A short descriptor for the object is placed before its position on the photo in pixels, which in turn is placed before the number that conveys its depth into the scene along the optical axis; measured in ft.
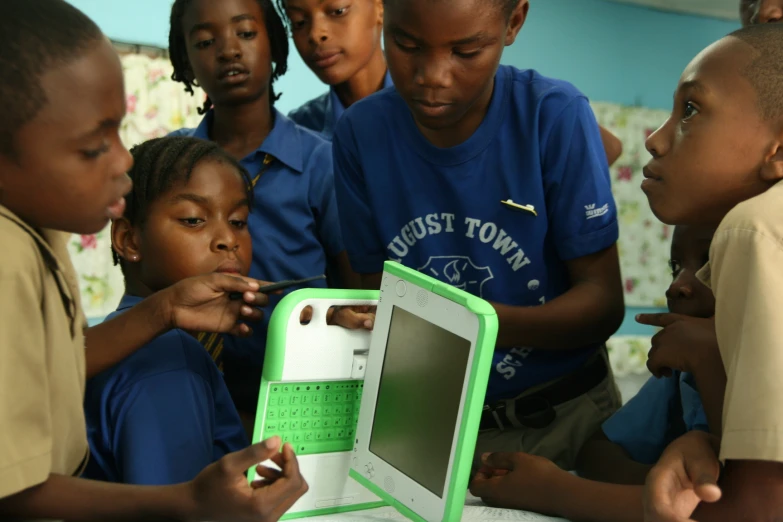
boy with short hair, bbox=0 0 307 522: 2.42
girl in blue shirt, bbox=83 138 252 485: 3.18
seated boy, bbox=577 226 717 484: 3.84
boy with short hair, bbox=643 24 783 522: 2.55
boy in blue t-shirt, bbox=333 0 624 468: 3.78
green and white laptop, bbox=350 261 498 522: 2.83
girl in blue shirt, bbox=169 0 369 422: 4.87
